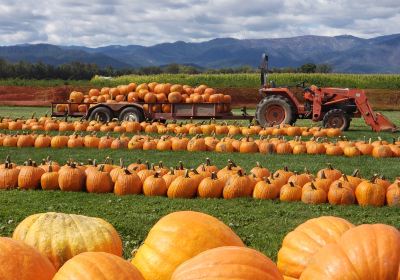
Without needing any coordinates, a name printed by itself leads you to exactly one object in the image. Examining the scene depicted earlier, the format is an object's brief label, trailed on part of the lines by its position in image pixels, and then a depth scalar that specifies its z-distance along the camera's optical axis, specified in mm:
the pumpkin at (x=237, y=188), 8148
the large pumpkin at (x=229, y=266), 2445
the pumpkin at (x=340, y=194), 7785
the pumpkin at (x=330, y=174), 8464
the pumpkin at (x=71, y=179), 8570
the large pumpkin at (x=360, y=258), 2518
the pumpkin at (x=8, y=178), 8742
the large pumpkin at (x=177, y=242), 3061
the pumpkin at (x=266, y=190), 8055
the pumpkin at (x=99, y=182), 8500
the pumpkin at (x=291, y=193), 7949
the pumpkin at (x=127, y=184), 8359
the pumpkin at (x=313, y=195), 7801
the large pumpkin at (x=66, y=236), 3309
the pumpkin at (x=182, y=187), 8188
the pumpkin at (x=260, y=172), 8984
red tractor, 18672
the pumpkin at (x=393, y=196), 7723
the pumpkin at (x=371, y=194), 7781
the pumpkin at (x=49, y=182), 8688
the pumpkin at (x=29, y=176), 8688
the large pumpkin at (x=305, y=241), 3246
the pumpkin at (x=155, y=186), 8289
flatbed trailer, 20219
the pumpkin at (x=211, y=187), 8180
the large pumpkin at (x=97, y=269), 2432
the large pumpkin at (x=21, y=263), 2604
